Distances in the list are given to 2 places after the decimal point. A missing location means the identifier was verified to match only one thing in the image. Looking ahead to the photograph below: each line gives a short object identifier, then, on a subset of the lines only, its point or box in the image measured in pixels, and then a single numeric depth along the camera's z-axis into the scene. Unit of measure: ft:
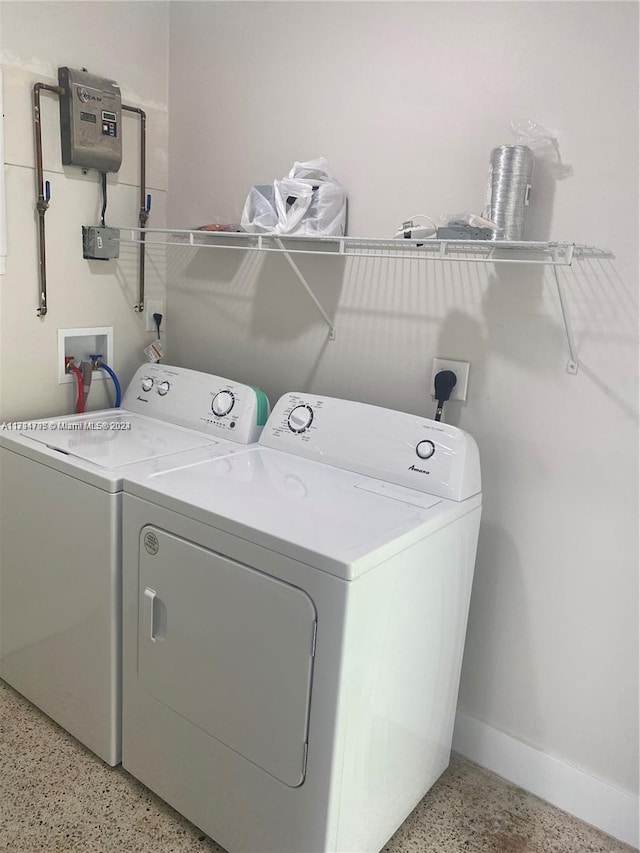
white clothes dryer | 4.43
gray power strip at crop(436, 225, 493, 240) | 5.17
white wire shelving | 5.11
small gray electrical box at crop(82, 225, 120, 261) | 7.50
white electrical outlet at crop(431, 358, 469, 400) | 6.12
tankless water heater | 6.89
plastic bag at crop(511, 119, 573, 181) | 5.37
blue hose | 7.94
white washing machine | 5.72
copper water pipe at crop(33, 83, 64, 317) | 6.73
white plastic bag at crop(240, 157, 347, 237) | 6.17
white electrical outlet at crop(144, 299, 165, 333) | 8.38
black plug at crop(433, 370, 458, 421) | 6.06
